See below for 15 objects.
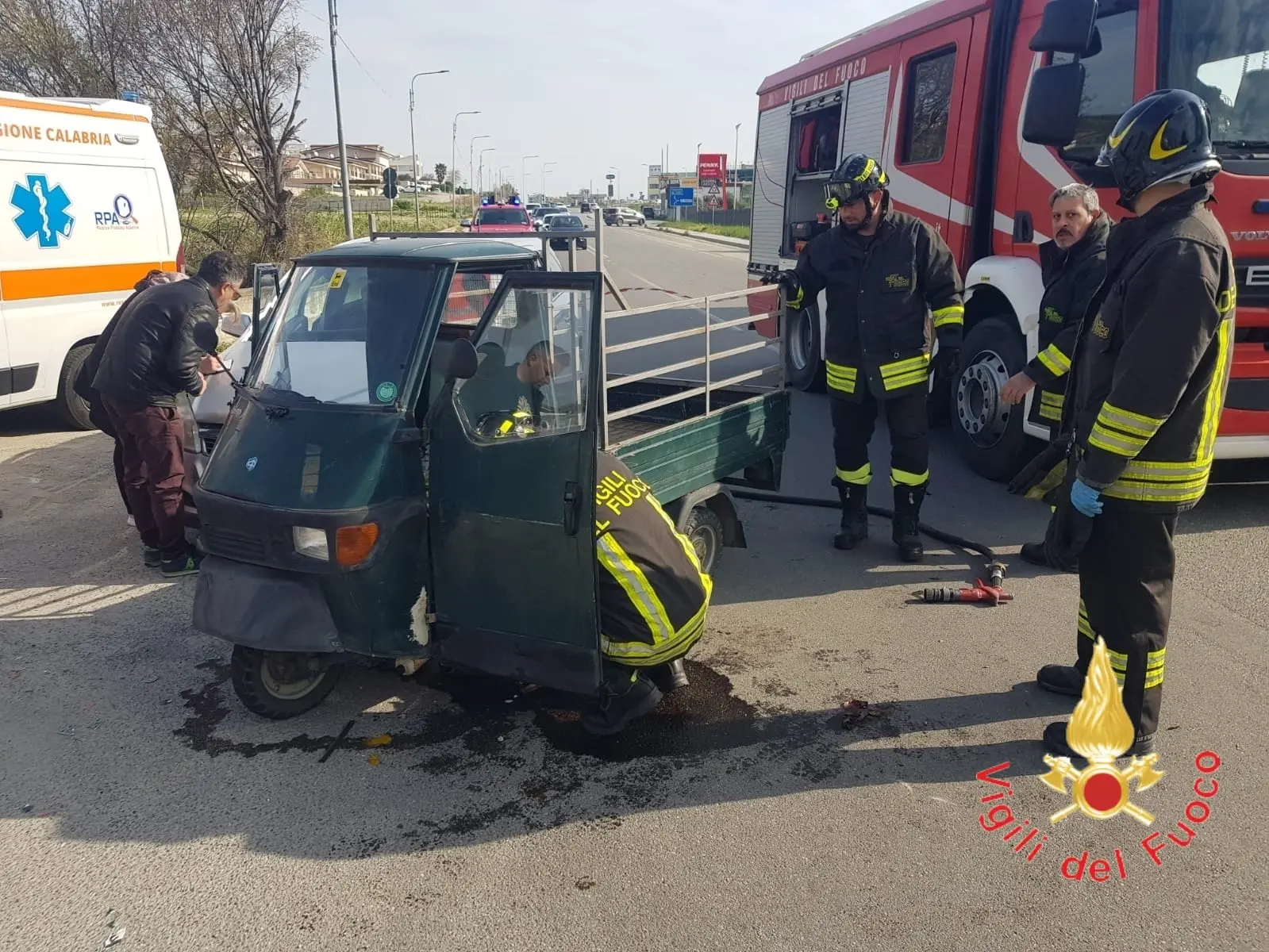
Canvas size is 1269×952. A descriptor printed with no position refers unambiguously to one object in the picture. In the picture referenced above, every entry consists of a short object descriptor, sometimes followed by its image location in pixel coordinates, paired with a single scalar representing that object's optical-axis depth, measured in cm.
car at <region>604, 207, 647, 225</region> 6938
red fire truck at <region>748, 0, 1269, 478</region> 517
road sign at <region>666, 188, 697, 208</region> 7050
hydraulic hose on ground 536
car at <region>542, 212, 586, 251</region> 2863
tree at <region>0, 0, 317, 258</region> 1986
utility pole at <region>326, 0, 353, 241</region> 1984
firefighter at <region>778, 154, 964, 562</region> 511
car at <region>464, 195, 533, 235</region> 2289
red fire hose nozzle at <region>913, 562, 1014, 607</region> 469
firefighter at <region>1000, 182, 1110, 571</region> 456
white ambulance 771
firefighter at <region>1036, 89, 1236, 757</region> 291
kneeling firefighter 344
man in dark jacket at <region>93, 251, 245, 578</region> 515
